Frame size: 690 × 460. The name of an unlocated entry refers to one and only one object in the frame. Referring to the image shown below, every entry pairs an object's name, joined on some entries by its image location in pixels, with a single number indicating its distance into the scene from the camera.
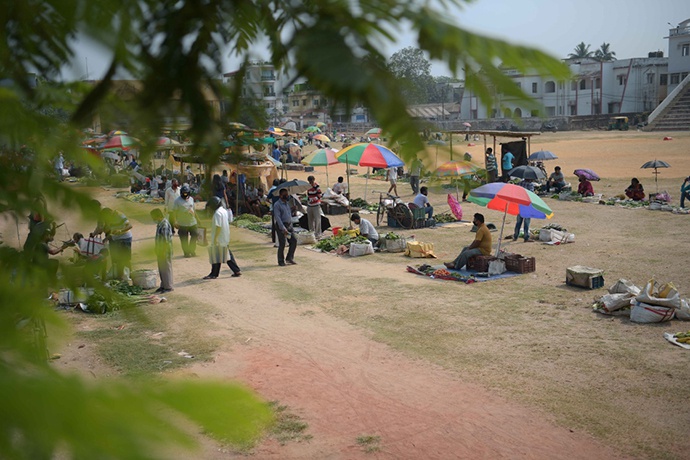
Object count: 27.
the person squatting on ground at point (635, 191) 22.27
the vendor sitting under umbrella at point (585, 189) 23.61
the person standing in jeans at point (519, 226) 16.70
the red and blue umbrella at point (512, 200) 13.05
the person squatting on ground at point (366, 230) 16.48
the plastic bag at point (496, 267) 13.21
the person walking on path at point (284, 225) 14.80
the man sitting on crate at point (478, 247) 13.58
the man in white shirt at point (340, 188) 23.64
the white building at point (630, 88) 63.92
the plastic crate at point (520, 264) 13.40
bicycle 19.05
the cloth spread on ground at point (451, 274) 12.96
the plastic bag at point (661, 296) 9.89
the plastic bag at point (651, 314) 9.82
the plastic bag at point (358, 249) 15.66
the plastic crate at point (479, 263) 13.34
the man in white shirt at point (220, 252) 11.80
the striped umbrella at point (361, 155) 13.07
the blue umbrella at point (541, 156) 27.06
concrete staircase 53.84
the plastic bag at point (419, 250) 15.21
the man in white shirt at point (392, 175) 23.97
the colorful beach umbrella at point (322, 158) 20.02
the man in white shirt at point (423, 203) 19.16
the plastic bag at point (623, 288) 10.62
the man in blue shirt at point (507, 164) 24.83
